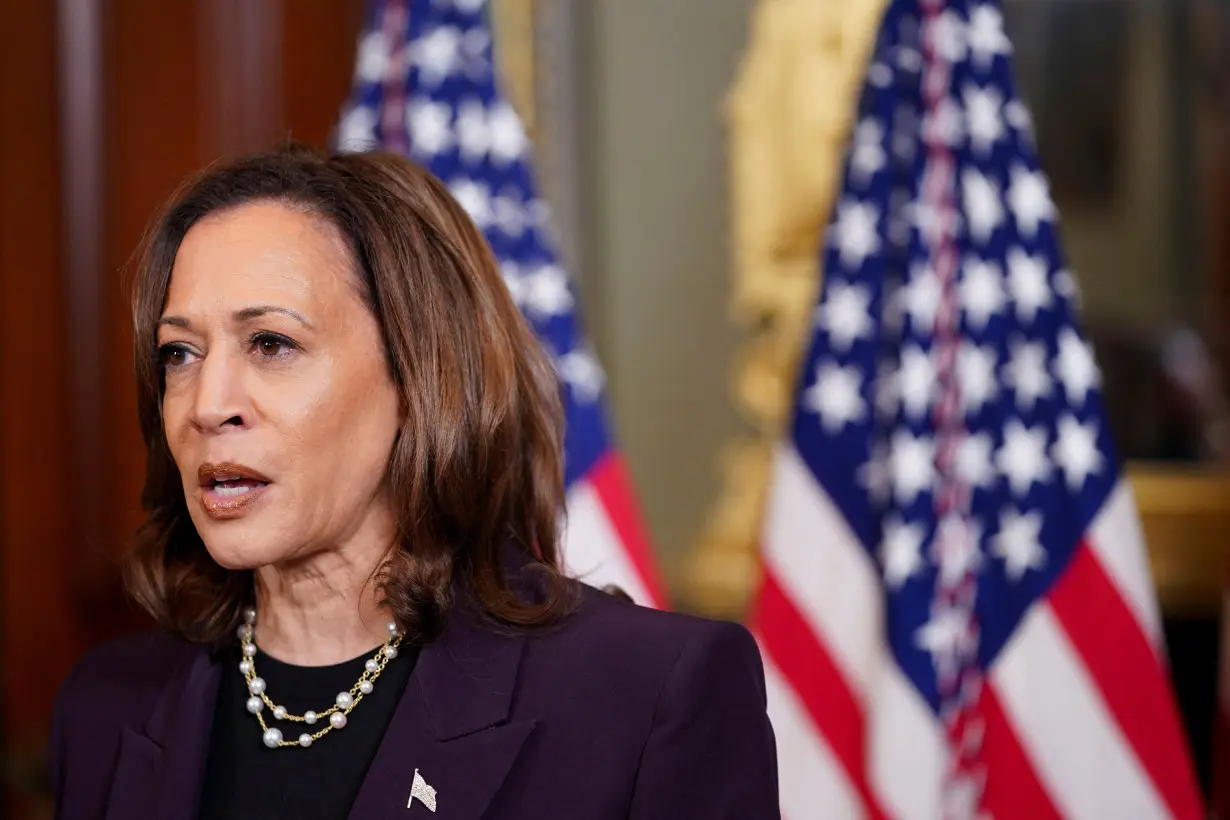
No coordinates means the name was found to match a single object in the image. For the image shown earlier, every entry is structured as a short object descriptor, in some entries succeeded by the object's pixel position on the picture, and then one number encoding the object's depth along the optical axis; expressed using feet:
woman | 11.55
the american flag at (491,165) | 20.29
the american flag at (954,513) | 18.26
